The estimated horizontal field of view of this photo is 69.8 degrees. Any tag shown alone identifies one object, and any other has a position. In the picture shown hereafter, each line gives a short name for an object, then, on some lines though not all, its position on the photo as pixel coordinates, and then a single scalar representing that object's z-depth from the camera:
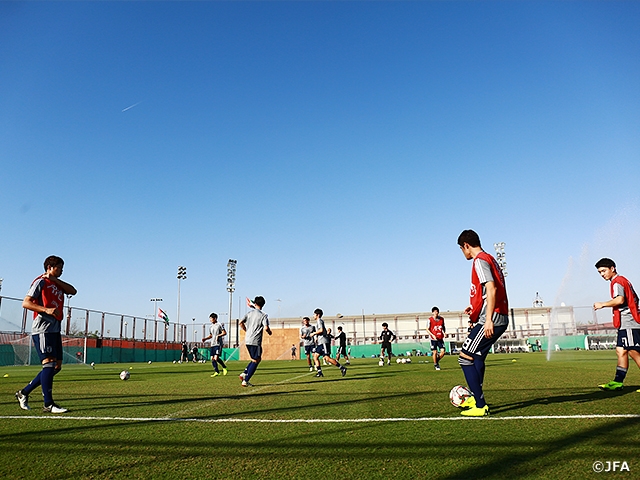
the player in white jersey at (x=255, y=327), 10.27
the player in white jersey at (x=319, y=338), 14.07
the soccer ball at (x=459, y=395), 5.67
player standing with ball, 5.27
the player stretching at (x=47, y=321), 6.27
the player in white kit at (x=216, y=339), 15.84
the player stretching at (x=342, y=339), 23.28
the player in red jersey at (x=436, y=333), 16.22
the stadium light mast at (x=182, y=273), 69.44
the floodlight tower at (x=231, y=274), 61.78
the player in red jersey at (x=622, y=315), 7.44
